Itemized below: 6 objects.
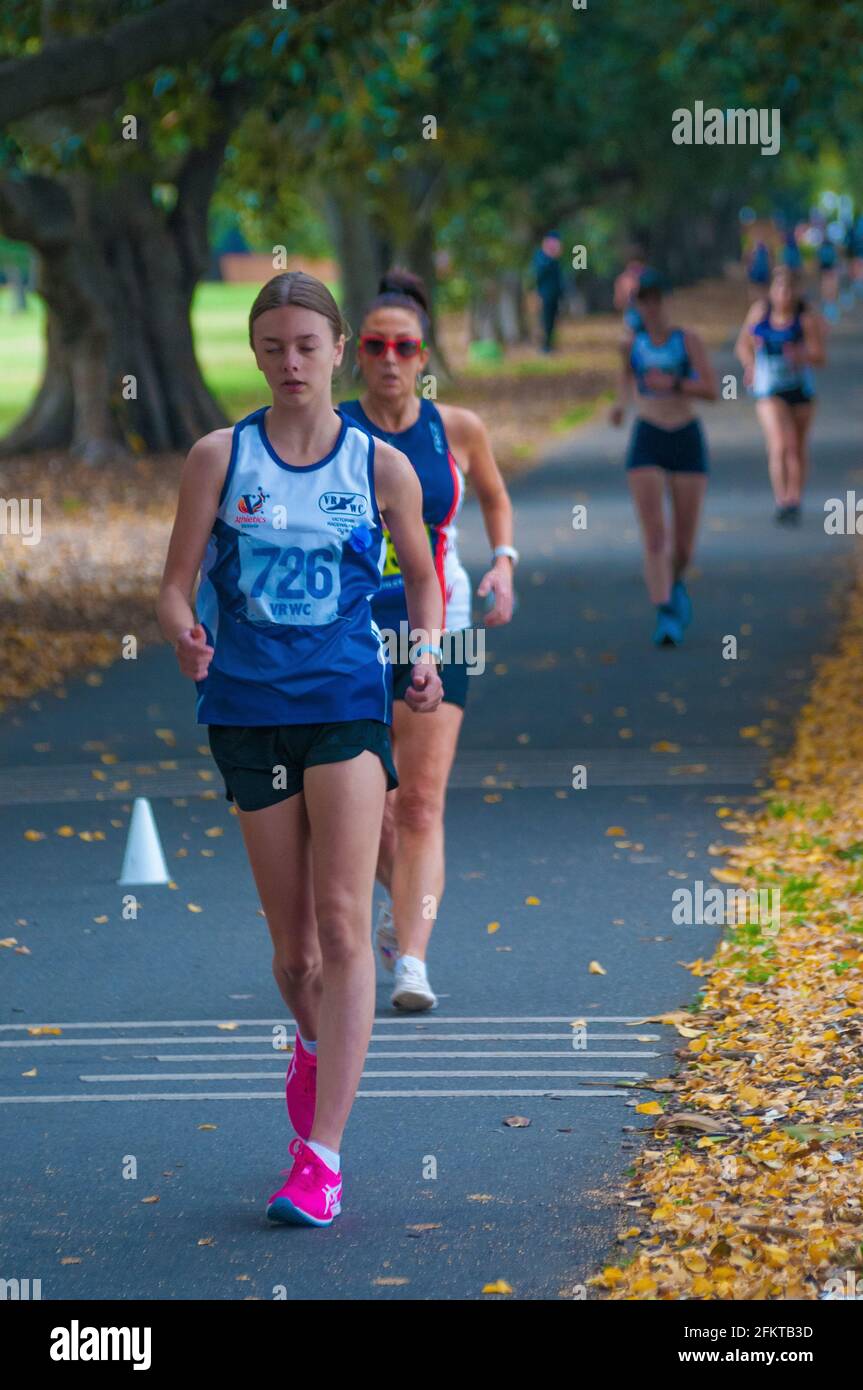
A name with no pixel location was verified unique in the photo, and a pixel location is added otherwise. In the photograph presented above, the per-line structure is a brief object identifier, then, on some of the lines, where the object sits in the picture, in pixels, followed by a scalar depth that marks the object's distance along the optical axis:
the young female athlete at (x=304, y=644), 5.05
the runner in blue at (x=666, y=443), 13.24
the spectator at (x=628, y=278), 44.52
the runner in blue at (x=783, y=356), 17.25
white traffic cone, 8.38
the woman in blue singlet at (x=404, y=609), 6.66
